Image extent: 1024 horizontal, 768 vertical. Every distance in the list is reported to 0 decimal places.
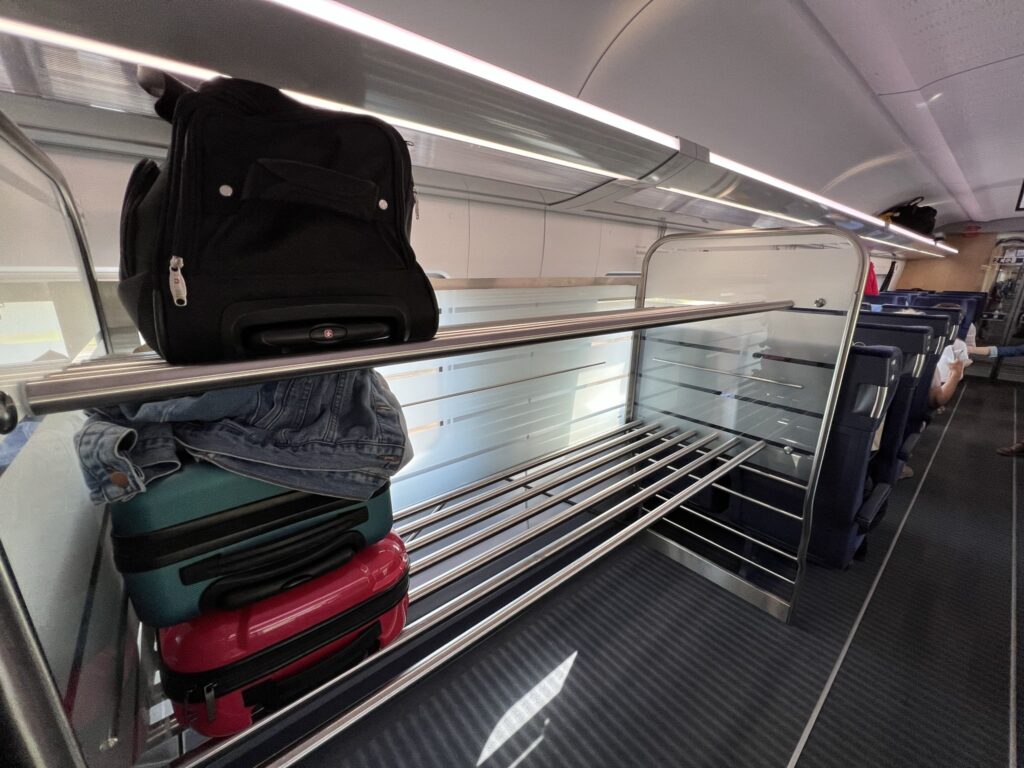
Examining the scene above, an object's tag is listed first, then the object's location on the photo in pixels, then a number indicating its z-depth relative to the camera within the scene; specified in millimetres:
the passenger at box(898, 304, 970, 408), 3330
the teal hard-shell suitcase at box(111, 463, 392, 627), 666
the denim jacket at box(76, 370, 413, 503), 631
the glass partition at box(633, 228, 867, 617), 1891
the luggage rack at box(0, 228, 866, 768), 632
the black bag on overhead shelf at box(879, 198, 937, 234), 4930
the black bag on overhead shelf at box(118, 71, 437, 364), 570
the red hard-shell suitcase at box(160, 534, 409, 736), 724
